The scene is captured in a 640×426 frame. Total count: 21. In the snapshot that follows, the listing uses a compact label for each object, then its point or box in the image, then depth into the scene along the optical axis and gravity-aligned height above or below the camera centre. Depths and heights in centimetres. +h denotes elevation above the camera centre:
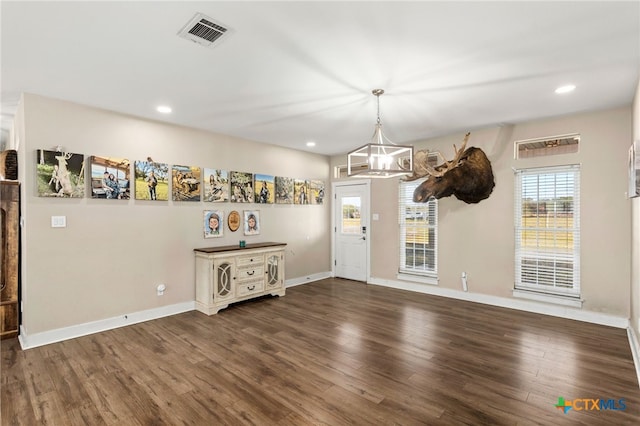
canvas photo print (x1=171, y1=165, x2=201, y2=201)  458 +42
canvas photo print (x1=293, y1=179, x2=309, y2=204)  635 +40
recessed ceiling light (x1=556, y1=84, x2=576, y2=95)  328 +128
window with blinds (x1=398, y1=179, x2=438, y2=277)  561 -43
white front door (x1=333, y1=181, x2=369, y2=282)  662 -41
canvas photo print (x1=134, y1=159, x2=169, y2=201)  423 +43
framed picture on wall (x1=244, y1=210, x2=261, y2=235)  551 -20
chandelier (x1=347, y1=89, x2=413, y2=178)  304 +50
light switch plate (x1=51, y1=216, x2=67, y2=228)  358 -11
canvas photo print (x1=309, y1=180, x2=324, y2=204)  670 +41
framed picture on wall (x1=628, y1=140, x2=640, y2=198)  256 +32
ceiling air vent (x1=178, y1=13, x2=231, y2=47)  215 +130
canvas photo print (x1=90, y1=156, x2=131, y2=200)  385 +43
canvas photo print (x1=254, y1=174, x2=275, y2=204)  565 +40
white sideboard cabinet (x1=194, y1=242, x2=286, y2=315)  457 -98
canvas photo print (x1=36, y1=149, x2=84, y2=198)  350 +44
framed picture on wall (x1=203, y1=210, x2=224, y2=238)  496 -19
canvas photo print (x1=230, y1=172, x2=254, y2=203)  529 +40
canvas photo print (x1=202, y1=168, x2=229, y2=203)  495 +41
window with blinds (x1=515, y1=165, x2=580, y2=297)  431 -29
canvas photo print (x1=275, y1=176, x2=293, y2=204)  602 +41
